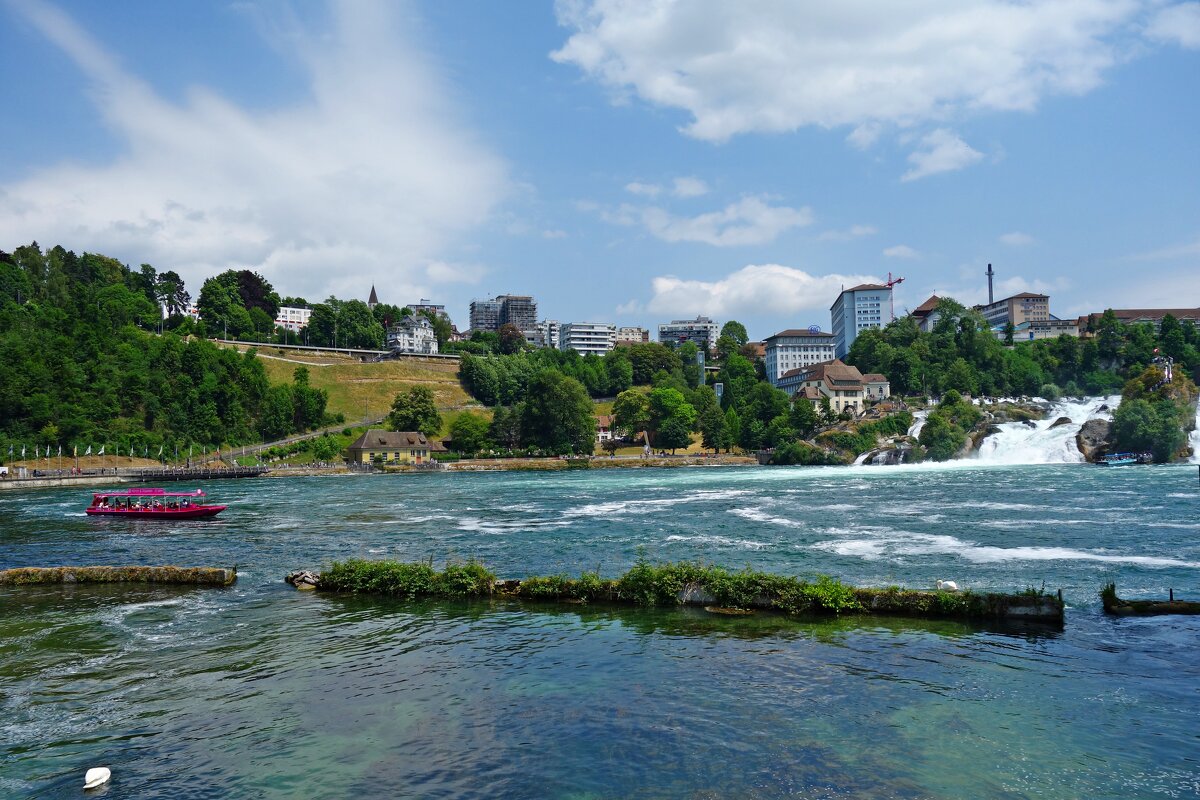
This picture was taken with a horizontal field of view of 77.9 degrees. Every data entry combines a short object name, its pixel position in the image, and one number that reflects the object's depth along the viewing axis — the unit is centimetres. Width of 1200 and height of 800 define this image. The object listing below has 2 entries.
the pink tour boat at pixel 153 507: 5088
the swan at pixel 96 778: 1173
